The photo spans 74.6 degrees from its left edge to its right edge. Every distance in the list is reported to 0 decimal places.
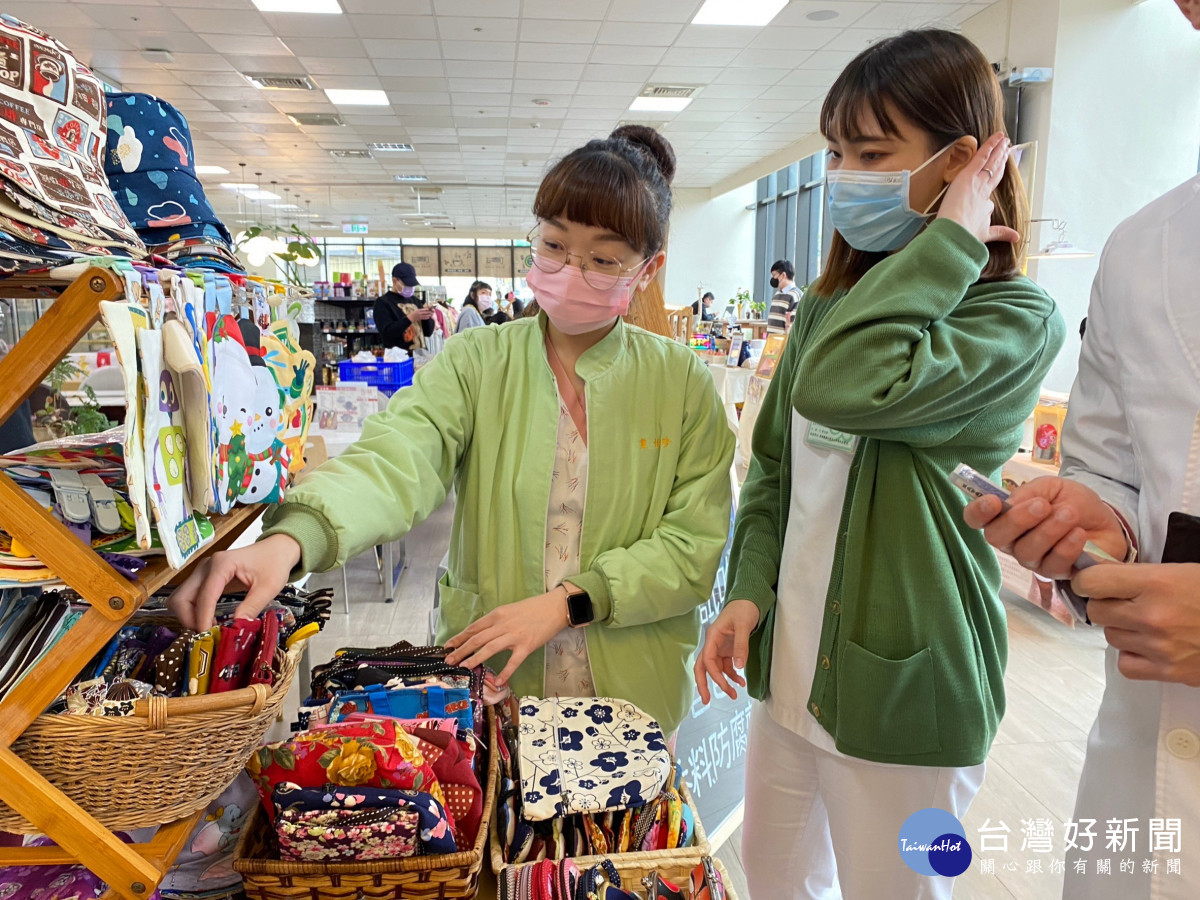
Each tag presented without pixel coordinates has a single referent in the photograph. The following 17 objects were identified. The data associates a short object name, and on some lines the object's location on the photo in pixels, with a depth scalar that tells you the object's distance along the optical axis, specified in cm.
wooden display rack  67
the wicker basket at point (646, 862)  98
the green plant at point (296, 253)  421
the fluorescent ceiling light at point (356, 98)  938
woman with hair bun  123
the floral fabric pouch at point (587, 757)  102
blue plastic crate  501
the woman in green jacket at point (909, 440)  102
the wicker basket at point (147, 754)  73
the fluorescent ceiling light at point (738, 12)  668
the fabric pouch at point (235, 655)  89
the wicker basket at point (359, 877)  88
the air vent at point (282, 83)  870
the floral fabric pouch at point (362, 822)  88
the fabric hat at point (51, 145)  71
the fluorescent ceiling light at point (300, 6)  660
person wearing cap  734
